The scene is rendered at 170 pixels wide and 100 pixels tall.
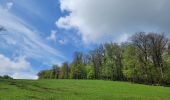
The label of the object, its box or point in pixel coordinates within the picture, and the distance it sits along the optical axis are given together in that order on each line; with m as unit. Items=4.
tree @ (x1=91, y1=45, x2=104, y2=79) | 60.54
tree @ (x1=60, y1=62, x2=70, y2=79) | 78.66
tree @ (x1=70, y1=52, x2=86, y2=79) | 65.93
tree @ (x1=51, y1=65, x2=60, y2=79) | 87.84
